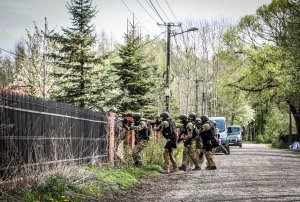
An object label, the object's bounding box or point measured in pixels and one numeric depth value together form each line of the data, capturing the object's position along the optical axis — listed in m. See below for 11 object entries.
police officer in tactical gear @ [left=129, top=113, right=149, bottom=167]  16.30
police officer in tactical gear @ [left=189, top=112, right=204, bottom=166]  18.55
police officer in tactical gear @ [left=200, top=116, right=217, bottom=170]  18.06
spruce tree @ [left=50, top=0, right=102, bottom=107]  26.17
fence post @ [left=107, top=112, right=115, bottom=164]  15.44
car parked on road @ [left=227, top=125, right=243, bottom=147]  46.00
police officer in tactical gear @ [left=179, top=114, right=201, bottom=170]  17.73
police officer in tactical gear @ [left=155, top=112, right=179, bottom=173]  16.52
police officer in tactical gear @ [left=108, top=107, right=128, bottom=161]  15.74
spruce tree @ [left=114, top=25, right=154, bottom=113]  30.41
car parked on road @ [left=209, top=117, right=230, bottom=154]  30.88
